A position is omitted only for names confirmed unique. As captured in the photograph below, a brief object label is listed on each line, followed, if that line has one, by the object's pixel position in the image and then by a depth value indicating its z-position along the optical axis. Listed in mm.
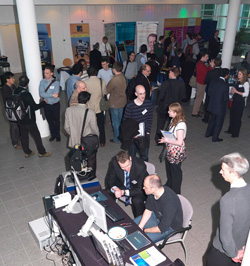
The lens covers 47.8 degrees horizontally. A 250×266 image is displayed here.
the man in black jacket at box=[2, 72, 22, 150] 5473
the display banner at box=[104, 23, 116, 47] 12467
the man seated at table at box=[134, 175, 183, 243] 2912
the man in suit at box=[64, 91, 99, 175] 4211
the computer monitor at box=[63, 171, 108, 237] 2498
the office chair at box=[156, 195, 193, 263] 2972
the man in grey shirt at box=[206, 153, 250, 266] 2277
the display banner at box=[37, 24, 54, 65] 11617
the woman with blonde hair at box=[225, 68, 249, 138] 5918
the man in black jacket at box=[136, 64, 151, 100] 5932
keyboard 2936
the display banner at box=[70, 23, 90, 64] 12183
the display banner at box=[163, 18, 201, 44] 14375
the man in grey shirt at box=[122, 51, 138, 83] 7667
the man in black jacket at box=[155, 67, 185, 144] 5703
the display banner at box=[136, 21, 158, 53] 13008
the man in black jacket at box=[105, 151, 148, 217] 3520
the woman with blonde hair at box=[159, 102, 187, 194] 3904
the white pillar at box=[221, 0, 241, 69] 8062
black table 2503
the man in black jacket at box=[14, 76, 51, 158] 4984
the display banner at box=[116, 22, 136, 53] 12500
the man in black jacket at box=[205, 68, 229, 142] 5855
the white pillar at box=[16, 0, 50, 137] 5535
